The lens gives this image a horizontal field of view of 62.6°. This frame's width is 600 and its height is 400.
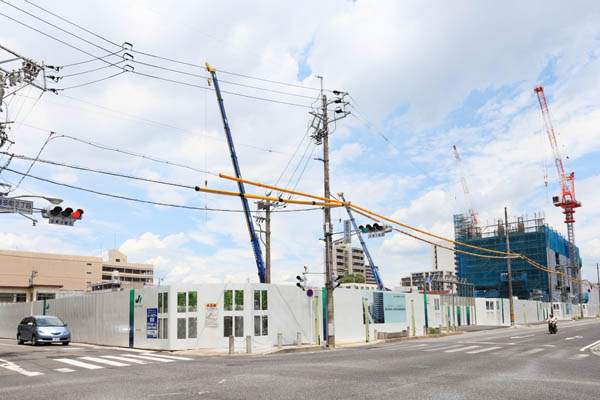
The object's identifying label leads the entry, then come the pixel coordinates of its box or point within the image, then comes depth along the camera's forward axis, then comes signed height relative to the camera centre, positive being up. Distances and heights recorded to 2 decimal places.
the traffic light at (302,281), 26.61 -0.36
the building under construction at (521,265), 132.00 +1.62
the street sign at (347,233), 28.19 +2.32
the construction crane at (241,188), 44.59 +7.64
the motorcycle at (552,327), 38.00 -4.40
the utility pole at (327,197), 26.97 +4.37
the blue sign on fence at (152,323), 26.06 -2.40
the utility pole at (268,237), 36.12 +2.82
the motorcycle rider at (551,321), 38.12 -3.93
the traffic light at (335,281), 27.11 -0.37
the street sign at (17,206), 19.47 +2.93
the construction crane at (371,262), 73.03 +1.82
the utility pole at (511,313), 54.75 -4.66
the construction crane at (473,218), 166.38 +17.89
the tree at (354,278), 152.88 -1.43
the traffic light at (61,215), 18.83 +2.46
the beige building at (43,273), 87.91 +1.35
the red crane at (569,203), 137.62 +18.29
